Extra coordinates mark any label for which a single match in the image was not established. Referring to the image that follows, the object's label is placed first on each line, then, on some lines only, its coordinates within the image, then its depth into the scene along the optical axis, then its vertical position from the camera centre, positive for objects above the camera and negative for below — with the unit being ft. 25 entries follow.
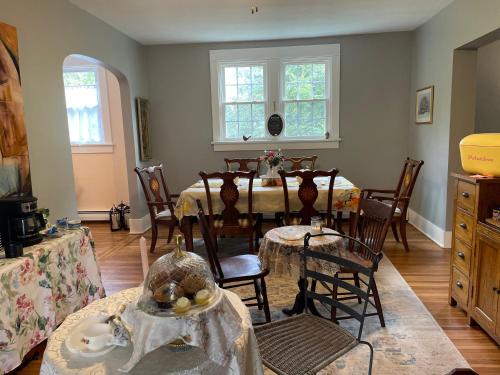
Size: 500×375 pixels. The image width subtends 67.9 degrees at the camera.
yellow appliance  7.62 -0.54
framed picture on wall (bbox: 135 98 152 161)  16.47 +0.46
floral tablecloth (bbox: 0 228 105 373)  6.29 -2.95
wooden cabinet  7.40 -2.62
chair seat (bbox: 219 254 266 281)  7.96 -2.94
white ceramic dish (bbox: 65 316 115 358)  3.92 -2.19
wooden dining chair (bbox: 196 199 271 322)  7.64 -2.94
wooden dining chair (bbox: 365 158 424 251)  12.88 -2.25
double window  17.19 +1.81
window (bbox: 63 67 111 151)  17.67 +1.57
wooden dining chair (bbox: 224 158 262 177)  16.62 -1.31
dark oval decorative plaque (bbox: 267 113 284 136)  17.56 +0.46
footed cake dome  3.84 -1.61
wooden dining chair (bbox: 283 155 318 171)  16.24 -1.26
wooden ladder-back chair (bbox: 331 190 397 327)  8.25 -2.40
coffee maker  7.16 -1.57
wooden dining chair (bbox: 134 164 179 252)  13.37 -2.39
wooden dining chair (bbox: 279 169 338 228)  11.25 -2.06
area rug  6.97 -4.37
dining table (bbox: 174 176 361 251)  11.86 -2.16
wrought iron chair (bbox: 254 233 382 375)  5.09 -3.07
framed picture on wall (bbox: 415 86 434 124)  14.39 +1.00
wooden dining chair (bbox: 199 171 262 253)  11.69 -2.59
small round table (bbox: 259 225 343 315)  7.62 -2.51
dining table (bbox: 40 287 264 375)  3.67 -2.25
